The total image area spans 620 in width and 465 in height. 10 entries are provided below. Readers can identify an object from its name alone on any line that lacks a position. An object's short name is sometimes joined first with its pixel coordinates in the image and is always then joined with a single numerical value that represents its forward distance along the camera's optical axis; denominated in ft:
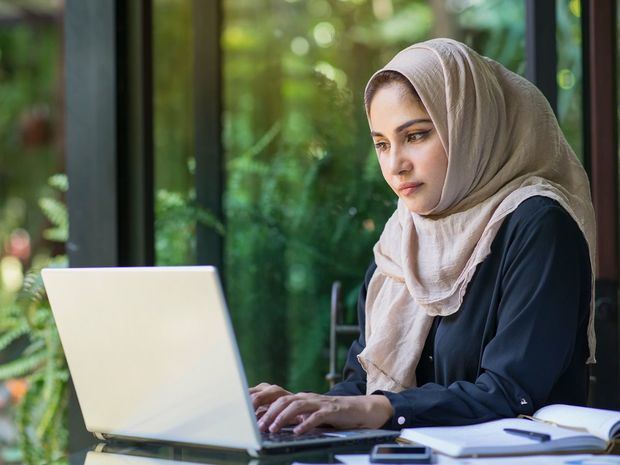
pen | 6.22
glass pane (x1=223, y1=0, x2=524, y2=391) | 10.95
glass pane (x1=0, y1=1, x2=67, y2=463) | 17.48
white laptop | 6.19
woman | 7.16
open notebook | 6.16
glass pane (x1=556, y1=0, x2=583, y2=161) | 9.98
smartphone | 6.03
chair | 9.79
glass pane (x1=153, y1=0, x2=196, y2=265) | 11.24
